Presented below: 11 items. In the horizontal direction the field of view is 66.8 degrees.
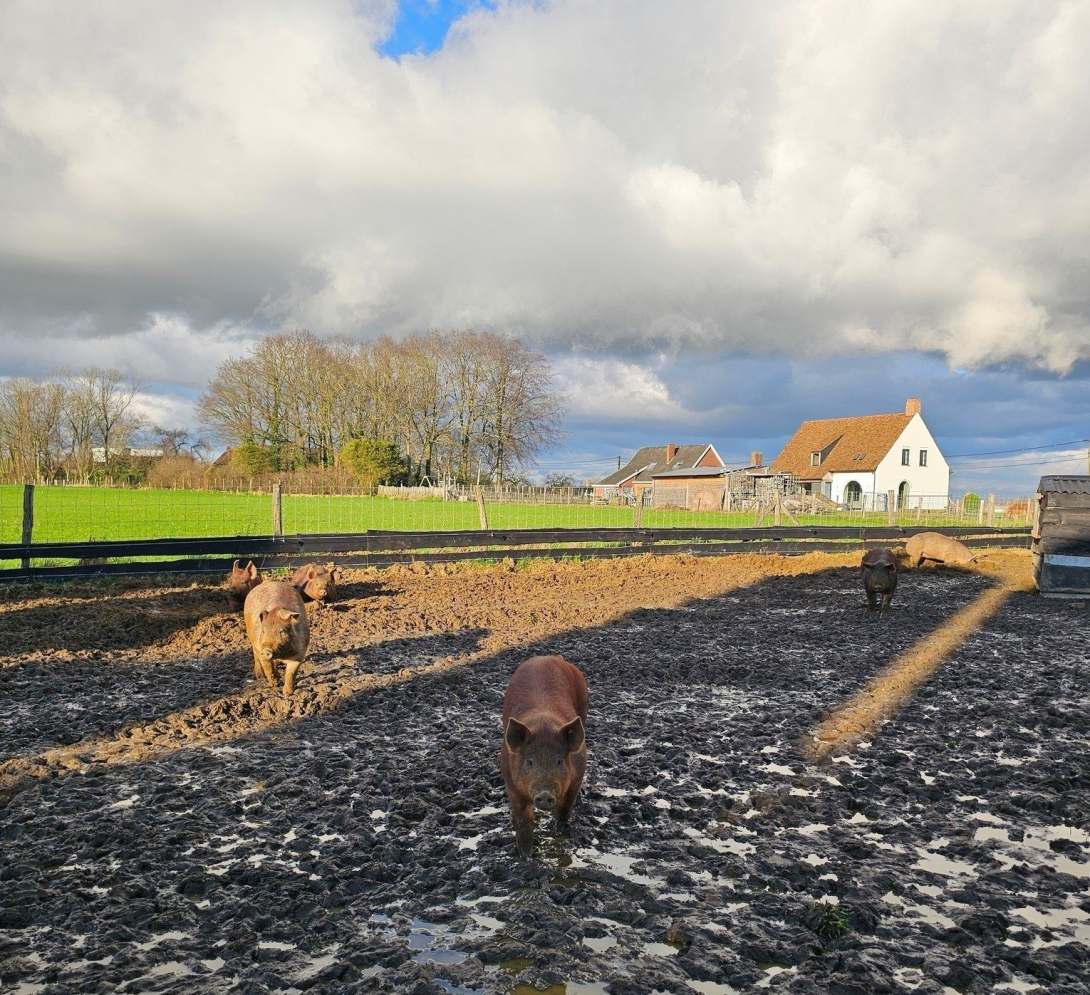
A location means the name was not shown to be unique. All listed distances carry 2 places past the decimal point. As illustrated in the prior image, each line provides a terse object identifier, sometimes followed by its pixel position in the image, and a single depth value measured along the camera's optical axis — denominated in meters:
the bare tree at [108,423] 67.25
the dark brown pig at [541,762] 4.23
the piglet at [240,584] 11.80
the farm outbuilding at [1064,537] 14.91
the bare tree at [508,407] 58.19
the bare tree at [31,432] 60.44
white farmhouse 53.66
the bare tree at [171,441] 71.81
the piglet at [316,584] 12.48
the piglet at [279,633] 7.45
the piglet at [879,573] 12.67
